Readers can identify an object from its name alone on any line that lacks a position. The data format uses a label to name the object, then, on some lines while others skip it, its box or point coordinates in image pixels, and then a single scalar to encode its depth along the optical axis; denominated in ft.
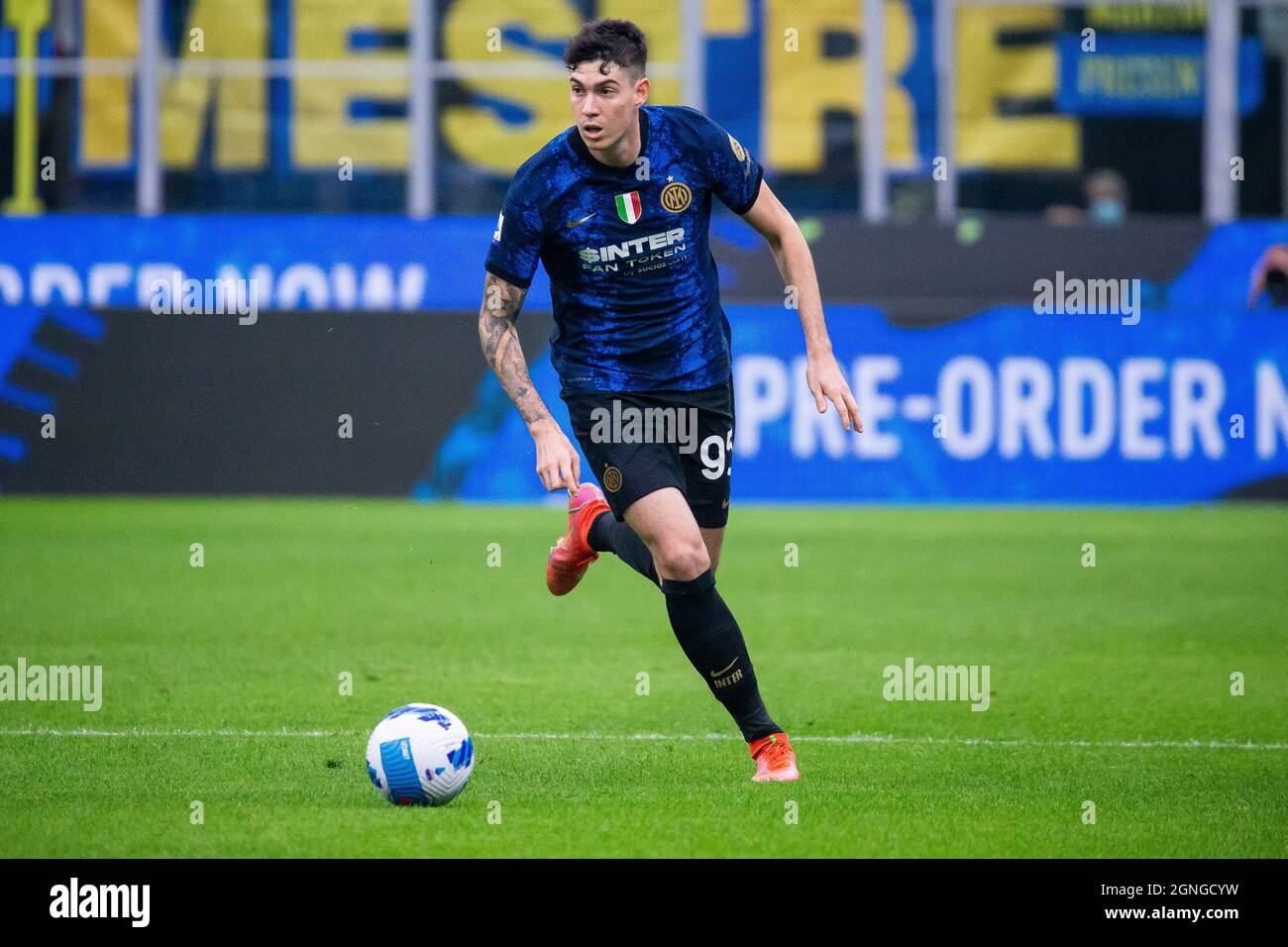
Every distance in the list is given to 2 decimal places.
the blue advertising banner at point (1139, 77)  69.67
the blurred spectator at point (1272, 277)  52.60
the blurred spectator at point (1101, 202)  63.93
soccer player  20.73
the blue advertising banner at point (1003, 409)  52.11
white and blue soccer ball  19.38
